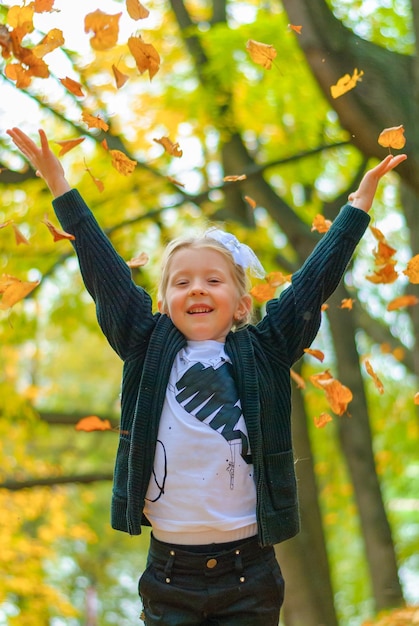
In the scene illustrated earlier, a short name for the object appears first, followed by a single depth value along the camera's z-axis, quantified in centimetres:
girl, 232
